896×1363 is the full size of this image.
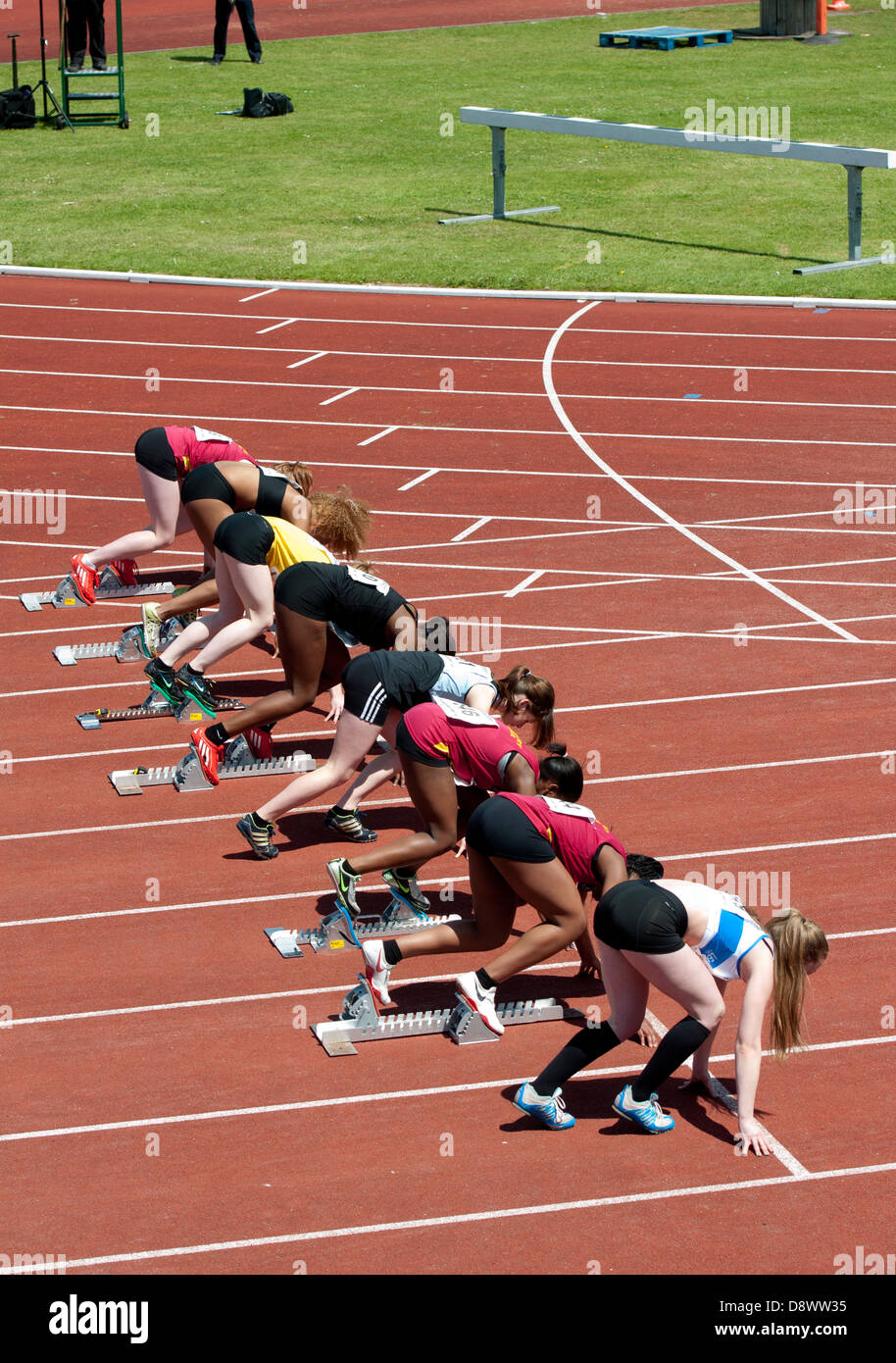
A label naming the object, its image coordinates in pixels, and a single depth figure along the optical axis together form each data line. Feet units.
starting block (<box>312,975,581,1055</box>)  47.96
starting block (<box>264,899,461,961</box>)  52.49
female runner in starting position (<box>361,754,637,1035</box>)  45.68
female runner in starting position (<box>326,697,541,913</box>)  50.70
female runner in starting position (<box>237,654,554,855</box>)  52.60
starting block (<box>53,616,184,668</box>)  75.61
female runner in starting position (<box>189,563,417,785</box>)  58.90
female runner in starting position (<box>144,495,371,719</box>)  65.05
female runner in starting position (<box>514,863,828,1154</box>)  42.24
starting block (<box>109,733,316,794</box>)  63.72
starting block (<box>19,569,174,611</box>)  82.53
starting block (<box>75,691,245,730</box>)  69.86
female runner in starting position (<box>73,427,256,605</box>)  76.33
